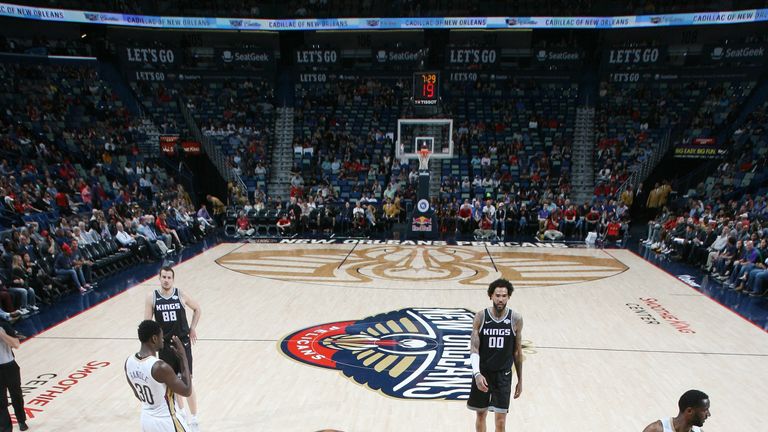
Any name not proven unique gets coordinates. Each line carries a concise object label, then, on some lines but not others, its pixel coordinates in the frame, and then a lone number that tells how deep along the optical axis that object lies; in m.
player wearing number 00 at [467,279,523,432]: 4.74
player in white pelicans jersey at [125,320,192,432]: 3.83
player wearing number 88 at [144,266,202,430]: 5.44
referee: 5.14
